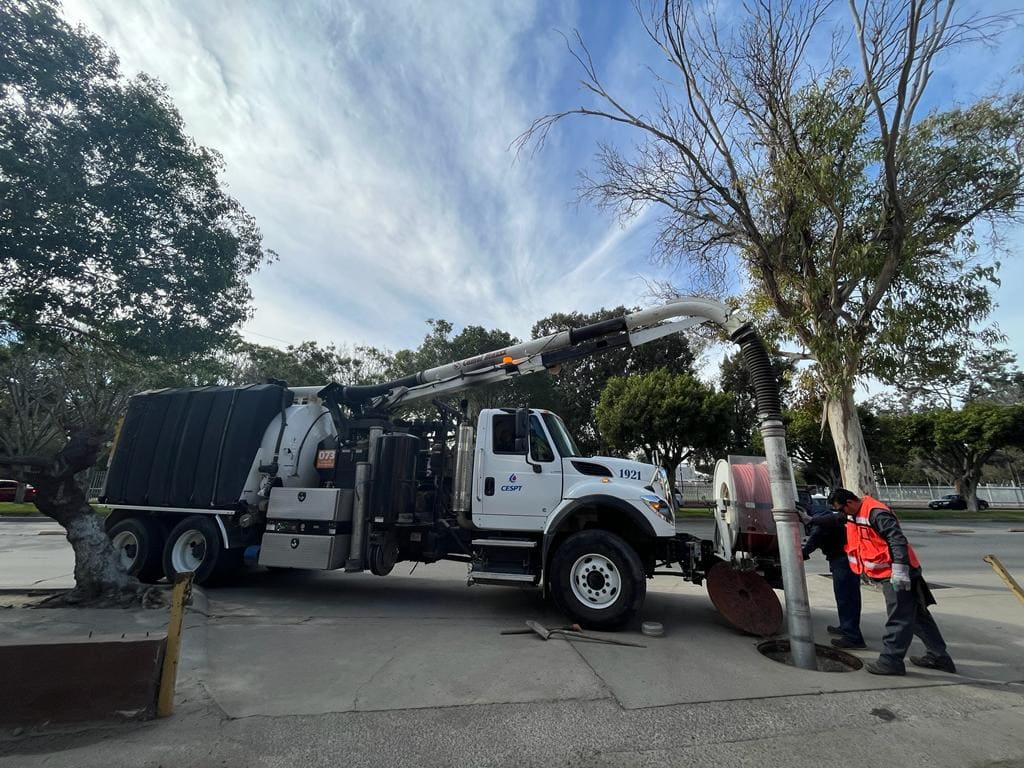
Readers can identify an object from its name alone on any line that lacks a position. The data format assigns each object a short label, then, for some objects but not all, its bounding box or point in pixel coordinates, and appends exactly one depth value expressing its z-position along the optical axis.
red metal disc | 6.00
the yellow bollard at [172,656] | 3.55
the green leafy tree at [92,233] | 6.54
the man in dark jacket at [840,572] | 5.68
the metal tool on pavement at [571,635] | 5.42
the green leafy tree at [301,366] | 29.97
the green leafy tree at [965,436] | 31.20
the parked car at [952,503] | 38.25
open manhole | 5.01
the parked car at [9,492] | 26.91
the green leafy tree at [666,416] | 24.64
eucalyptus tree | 9.12
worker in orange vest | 4.72
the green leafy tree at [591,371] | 29.73
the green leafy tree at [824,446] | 31.23
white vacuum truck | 6.28
